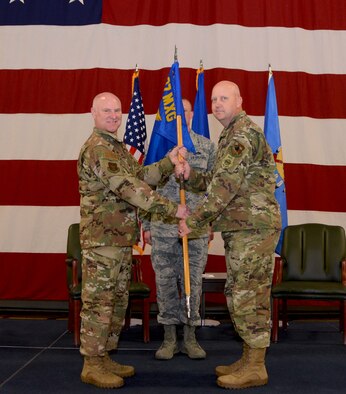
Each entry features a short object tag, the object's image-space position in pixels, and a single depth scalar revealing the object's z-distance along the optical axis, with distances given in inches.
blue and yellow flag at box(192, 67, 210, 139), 202.5
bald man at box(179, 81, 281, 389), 134.0
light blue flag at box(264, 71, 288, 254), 208.2
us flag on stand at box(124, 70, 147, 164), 207.0
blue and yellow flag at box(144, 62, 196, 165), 153.0
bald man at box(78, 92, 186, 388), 134.4
